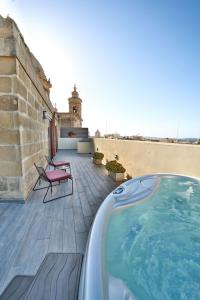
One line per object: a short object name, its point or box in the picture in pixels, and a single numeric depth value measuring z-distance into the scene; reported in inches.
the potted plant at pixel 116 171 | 168.4
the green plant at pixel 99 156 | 261.4
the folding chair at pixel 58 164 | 183.9
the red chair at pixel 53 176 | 119.6
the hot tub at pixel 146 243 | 44.2
